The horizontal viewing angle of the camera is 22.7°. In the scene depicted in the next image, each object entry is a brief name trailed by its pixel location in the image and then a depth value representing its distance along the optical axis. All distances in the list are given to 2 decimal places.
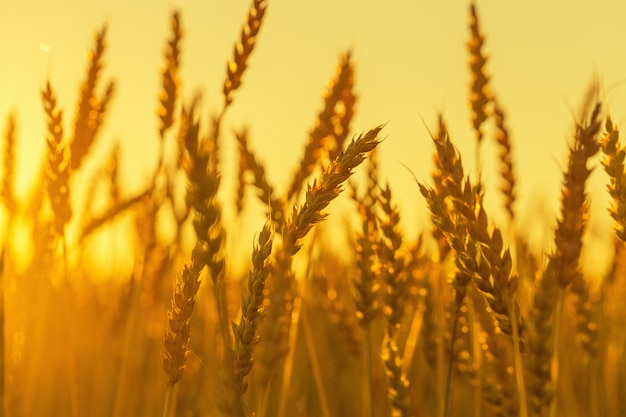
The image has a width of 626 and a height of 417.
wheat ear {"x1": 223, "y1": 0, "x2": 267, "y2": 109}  1.14
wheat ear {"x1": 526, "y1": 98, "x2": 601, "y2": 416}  1.01
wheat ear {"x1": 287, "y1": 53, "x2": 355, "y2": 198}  1.21
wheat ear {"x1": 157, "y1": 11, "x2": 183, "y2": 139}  1.27
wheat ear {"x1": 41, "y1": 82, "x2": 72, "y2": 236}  1.20
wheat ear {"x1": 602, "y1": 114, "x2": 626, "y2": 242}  1.05
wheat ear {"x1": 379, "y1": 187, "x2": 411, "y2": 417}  1.12
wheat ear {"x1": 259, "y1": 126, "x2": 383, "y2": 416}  0.94
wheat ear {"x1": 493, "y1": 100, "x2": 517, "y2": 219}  1.28
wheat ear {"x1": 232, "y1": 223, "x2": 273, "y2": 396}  0.94
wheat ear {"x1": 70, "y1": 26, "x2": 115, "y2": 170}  1.28
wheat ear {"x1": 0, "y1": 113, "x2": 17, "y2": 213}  1.38
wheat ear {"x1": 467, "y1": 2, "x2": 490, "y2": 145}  1.27
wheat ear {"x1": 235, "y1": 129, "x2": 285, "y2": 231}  1.18
